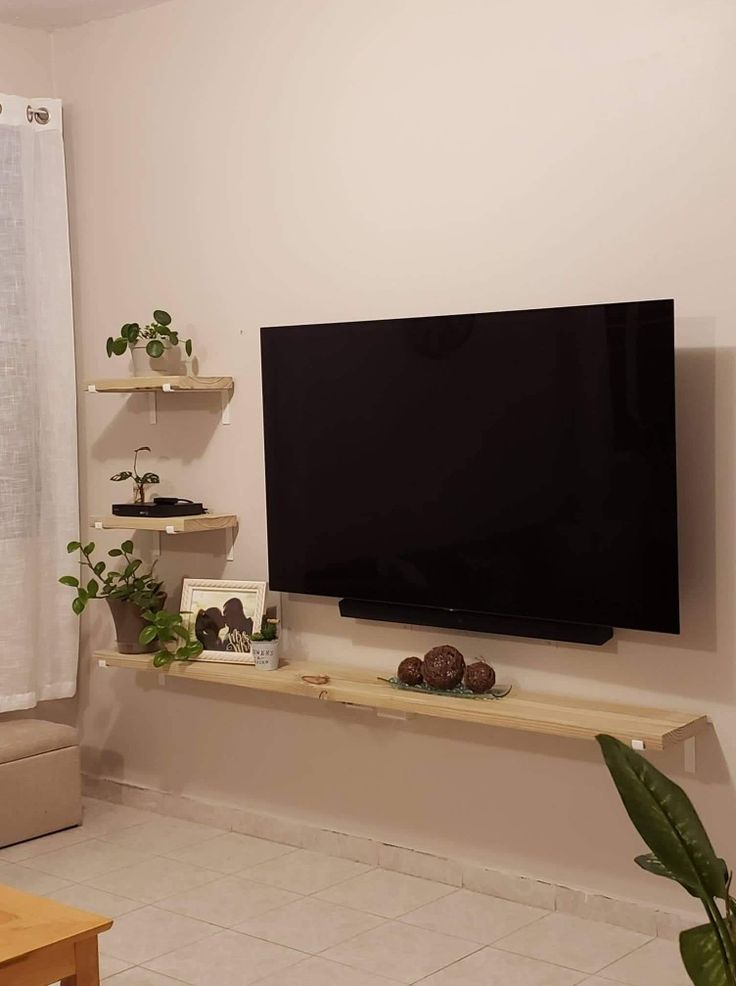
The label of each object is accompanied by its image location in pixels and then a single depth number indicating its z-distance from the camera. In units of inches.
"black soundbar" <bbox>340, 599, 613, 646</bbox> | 126.8
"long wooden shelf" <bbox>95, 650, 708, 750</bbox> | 119.0
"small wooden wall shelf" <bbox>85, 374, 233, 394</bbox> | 153.3
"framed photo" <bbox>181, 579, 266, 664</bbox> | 153.9
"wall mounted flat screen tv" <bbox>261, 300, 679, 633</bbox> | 119.5
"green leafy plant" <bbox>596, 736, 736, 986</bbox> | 64.7
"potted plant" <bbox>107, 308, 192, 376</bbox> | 158.1
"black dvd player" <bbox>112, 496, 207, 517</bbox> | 157.2
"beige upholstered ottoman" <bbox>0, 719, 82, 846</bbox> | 158.1
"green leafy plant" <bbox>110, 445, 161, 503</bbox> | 162.7
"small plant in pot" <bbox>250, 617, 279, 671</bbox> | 148.9
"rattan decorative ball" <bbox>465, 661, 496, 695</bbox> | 131.6
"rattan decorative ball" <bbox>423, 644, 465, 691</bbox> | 132.9
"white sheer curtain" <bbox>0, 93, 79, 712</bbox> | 168.1
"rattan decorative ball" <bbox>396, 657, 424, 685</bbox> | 136.1
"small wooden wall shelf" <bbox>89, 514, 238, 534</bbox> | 153.3
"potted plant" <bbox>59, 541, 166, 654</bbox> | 159.5
